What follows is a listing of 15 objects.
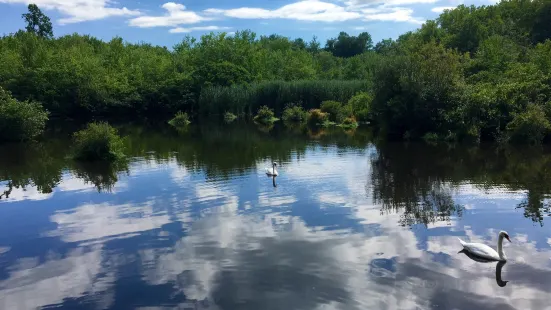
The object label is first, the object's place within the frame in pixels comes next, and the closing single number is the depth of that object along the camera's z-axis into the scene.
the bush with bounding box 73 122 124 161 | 28.93
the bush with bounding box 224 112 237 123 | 64.82
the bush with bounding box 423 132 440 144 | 35.59
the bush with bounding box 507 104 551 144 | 31.36
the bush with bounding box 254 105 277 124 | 61.38
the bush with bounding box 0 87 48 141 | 38.94
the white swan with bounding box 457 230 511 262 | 12.34
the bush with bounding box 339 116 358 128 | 50.03
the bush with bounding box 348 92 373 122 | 53.44
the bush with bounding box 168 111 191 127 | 60.28
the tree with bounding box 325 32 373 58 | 147.62
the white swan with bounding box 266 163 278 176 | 23.44
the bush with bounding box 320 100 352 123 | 54.50
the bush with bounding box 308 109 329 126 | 55.15
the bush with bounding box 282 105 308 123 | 60.97
